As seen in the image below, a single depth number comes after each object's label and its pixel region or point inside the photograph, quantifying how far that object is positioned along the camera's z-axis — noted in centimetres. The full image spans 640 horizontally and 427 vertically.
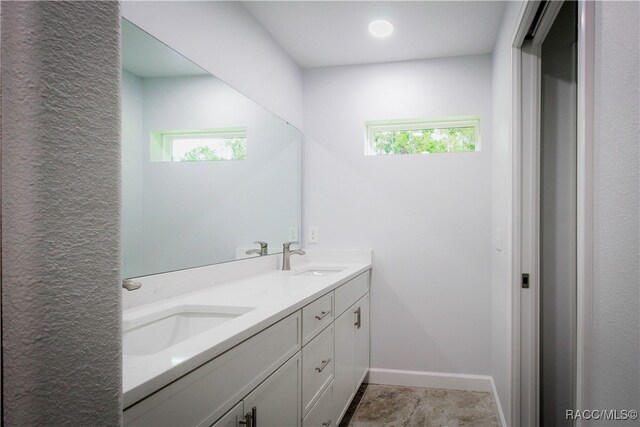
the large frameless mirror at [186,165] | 145
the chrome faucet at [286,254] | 263
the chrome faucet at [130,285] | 105
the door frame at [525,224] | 188
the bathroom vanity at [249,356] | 81
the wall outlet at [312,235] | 314
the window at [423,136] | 298
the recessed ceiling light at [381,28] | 244
